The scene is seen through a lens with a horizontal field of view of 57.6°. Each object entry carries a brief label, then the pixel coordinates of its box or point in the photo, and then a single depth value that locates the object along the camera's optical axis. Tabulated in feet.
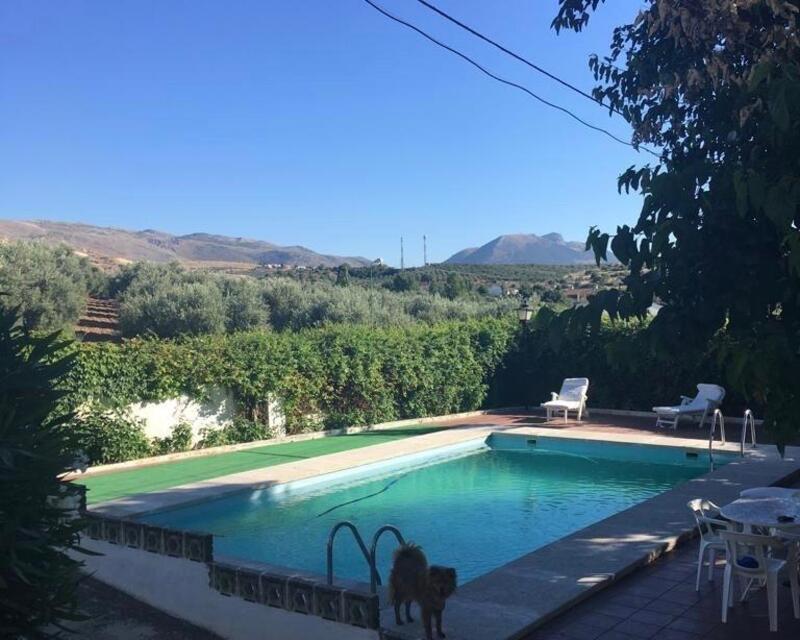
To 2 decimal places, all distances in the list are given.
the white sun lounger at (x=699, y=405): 47.55
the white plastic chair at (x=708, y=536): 18.66
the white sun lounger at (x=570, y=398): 53.78
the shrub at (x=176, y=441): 41.68
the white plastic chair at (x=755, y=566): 16.25
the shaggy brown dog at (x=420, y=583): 15.01
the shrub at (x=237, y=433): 44.32
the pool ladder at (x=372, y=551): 17.33
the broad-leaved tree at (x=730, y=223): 9.27
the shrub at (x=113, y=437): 38.32
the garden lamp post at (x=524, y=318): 61.80
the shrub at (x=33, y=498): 10.48
